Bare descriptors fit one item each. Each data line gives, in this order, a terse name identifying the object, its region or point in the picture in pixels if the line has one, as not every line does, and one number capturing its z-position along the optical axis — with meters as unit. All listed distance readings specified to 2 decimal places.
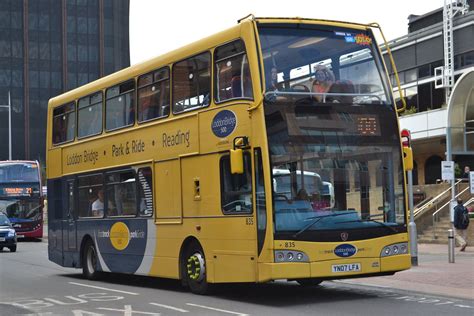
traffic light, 13.42
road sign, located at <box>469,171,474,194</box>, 24.30
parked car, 32.34
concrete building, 37.91
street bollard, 20.12
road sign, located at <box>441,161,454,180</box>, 23.45
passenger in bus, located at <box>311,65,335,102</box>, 12.82
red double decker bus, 39.84
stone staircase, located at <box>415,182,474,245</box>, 30.31
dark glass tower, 100.44
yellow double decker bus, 12.30
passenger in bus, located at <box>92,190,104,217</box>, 17.88
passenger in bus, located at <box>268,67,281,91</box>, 12.53
